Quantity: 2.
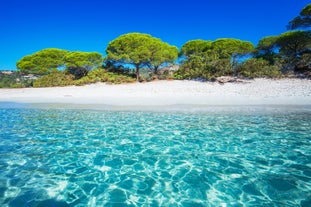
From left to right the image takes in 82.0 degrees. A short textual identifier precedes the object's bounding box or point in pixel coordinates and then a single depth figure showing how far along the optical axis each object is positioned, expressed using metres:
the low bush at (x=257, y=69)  21.64
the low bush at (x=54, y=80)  26.95
